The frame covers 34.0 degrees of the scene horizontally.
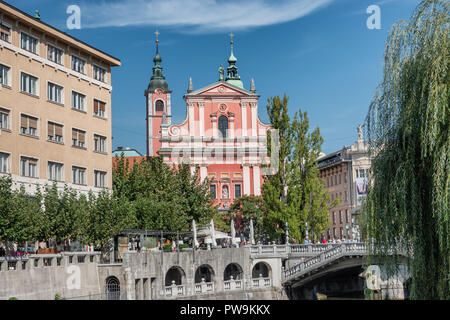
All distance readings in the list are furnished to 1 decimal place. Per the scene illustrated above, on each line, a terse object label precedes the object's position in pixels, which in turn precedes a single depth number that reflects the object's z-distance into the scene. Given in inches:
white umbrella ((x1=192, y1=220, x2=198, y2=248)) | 1964.8
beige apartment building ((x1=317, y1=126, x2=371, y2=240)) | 3730.3
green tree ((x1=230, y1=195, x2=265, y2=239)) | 3184.1
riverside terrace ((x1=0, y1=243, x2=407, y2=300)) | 1299.2
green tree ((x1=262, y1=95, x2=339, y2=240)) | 2299.5
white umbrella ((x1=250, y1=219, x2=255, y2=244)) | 2347.7
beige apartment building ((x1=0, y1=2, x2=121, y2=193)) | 1549.0
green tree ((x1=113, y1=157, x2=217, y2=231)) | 2027.6
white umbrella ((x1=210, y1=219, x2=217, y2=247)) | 2080.5
